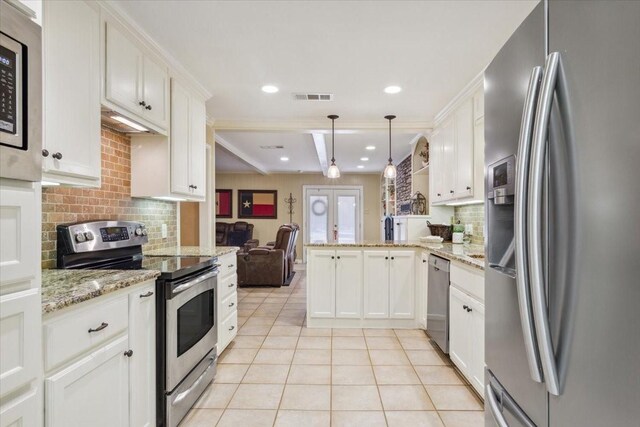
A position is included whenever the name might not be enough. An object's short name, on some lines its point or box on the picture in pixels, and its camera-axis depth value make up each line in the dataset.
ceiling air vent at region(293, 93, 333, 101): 3.32
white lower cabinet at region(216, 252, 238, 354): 2.73
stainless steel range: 1.78
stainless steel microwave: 0.85
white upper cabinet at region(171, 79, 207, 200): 2.69
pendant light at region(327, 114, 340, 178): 4.15
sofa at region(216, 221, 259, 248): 8.76
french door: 9.30
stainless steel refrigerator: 0.57
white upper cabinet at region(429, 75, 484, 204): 2.98
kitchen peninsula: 3.60
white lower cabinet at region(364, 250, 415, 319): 3.60
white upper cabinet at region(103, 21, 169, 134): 1.93
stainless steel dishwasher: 2.79
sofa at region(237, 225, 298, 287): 5.69
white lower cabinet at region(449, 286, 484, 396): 2.13
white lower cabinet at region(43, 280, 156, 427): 1.13
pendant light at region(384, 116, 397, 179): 4.23
